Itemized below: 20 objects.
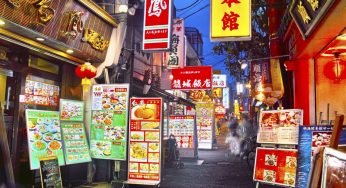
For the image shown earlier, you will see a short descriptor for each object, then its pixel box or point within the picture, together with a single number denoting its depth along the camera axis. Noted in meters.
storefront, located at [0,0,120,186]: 7.75
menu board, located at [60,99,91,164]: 9.22
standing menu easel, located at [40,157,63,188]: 7.71
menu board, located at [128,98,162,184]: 9.60
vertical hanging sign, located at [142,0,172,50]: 11.03
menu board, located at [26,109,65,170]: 7.93
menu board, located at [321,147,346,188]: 2.93
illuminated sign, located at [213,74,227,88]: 25.84
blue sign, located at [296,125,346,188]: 6.41
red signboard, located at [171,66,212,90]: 18.62
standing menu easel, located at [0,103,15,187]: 2.24
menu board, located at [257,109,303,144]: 7.65
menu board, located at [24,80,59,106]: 9.20
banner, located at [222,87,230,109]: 48.33
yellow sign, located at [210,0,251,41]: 9.49
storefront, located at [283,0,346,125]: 6.89
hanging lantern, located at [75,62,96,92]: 9.94
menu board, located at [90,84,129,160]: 9.95
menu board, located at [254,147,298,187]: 7.46
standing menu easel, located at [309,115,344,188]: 3.35
